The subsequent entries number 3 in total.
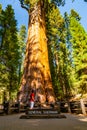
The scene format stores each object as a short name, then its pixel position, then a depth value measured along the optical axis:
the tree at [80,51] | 13.06
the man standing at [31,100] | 6.07
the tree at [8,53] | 13.22
